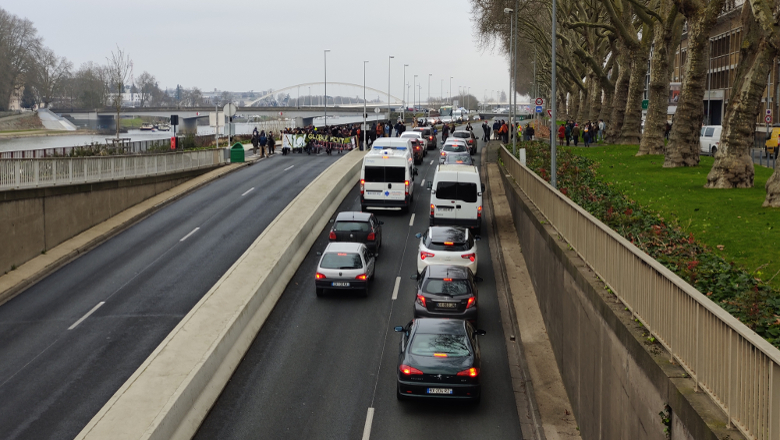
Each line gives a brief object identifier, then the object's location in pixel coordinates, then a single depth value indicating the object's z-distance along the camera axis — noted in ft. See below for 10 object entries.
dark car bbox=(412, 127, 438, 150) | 203.81
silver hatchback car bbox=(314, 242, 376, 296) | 71.31
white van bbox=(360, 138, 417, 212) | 105.09
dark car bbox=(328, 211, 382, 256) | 83.82
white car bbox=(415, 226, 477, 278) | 73.82
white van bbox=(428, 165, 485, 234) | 93.66
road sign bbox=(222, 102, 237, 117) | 167.43
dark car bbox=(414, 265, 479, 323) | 61.46
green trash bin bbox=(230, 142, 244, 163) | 160.86
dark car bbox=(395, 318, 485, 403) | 47.06
